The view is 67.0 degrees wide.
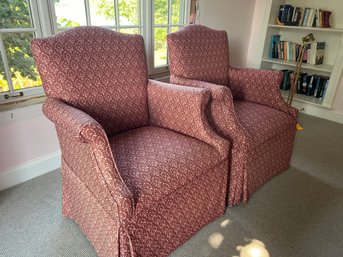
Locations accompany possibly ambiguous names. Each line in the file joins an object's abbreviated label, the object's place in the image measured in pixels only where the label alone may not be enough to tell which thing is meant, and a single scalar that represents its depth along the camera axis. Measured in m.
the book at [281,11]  3.00
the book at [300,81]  3.11
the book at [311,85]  3.02
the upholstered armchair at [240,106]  1.43
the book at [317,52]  2.88
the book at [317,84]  2.96
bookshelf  2.74
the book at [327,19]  2.75
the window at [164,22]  2.16
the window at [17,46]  1.48
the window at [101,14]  1.66
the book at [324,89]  2.88
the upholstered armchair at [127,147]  1.00
